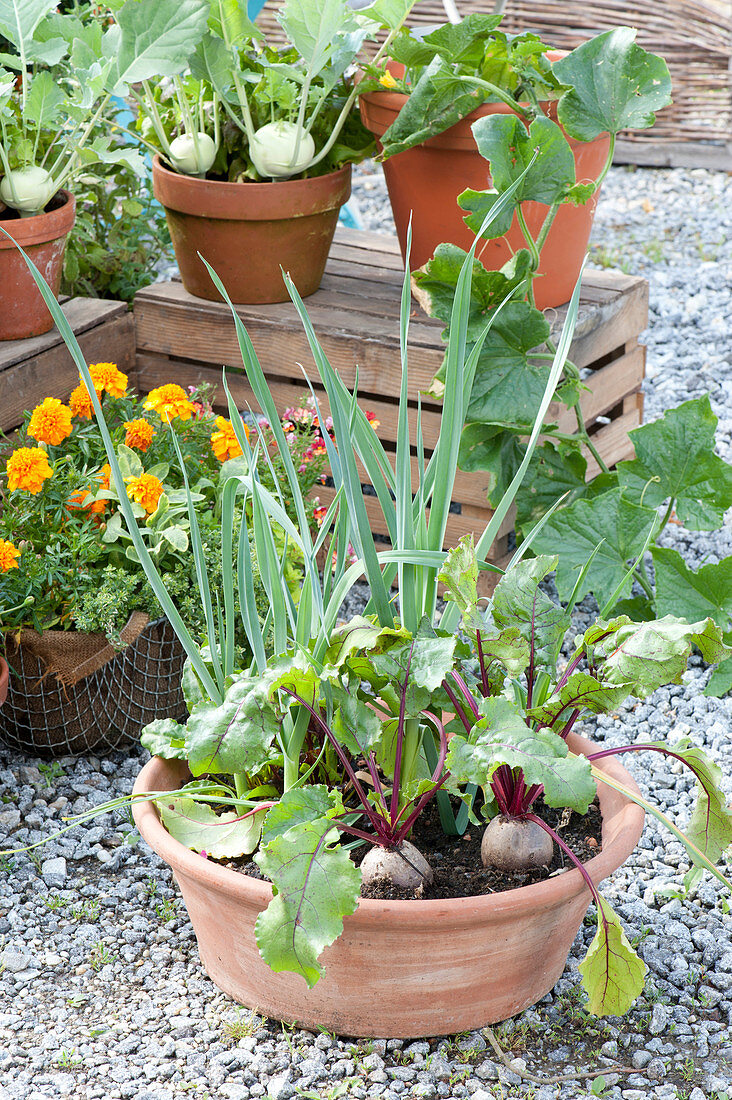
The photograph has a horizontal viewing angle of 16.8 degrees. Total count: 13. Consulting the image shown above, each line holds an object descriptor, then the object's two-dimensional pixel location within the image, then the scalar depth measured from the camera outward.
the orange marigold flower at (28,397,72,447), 2.57
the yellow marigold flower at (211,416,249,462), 2.68
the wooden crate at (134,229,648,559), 2.89
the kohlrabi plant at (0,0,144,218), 2.72
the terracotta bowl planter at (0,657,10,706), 2.50
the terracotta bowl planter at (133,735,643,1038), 2.19
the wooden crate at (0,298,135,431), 2.79
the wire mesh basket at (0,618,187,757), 2.59
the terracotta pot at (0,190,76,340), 2.79
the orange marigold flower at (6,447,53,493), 2.53
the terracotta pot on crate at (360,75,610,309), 2.78
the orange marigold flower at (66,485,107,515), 2.60
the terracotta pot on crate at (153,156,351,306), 2.87
